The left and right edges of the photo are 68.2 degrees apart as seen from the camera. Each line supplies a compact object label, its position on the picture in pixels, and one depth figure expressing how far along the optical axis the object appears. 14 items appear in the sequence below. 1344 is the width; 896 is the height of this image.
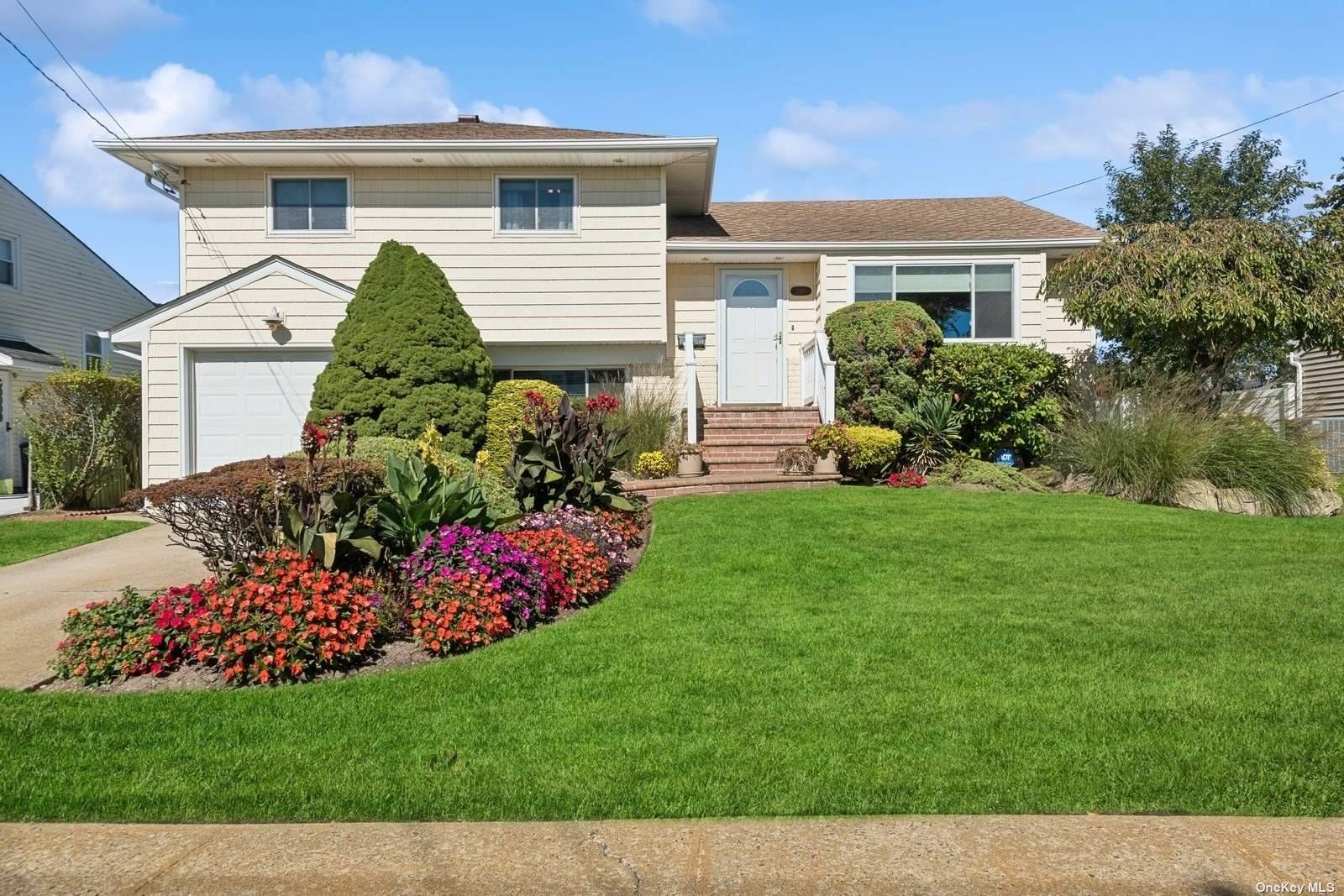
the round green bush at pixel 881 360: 14.09
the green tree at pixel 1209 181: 26.72
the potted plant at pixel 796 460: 13.24
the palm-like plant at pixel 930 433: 13.68
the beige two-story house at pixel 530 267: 14.07
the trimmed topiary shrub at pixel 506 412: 12.81
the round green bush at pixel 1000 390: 13.99
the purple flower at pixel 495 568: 6.66
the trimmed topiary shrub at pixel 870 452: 12.62
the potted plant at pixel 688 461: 12.92
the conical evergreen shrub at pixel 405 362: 12.49
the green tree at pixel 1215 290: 12.84
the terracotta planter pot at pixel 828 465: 12.88
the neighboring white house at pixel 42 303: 20.80
